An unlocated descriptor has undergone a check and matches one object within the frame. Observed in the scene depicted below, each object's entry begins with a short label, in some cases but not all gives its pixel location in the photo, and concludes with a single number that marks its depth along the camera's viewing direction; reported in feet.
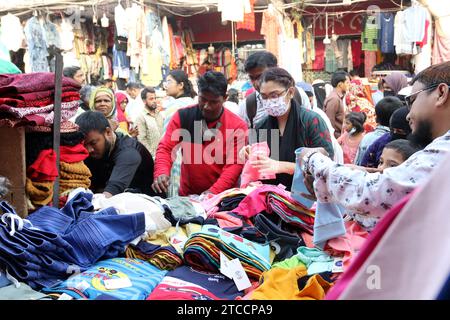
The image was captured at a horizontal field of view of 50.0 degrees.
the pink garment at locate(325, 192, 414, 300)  2.19
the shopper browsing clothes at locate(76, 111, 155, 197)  8.96
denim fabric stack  5.29
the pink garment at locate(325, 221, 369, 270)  5.93
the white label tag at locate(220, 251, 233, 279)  5.91
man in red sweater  9.73
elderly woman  13.42
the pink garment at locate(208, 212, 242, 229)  7.06
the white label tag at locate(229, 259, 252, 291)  5.85
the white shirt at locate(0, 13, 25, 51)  27.50
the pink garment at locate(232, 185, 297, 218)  7.27
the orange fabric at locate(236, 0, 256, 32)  30.07
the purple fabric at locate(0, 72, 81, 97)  6.07
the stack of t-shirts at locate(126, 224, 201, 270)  6.28
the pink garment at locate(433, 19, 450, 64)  30.66
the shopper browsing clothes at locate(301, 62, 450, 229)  4.24
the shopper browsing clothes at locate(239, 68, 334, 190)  9.16
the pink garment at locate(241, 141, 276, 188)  8.20
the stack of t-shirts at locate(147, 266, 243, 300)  5.38
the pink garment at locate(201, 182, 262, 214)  7.81
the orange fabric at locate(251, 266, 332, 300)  5.21
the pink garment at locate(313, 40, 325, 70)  35.45
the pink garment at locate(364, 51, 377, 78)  33.35
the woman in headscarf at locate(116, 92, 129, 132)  19.45
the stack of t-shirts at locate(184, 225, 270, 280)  6.08
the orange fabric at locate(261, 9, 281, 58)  30.48
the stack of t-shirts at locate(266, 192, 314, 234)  7.00
